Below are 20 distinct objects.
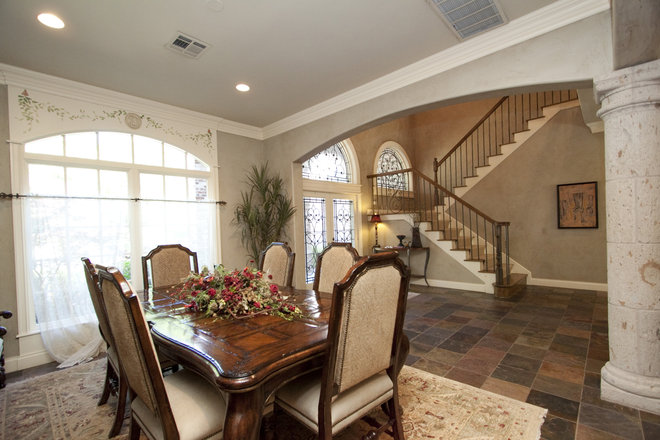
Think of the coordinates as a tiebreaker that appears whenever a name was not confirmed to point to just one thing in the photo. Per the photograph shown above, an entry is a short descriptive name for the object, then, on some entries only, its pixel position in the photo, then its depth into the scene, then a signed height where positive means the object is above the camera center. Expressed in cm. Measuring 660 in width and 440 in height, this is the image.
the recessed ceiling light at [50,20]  208 +144
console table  537 -68
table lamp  589 -8
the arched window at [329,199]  529 +33
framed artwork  483 +6
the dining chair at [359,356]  117 -60
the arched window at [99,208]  286 +16
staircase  502 +62
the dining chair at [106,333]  162 -70
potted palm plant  430 +7
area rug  170 -125
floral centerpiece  175 -47
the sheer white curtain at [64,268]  283 -42
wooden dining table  110 -56
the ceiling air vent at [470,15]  211 +146
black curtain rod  271 +26
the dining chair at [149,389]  108 -70
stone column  178 -14
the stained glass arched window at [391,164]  673 +121
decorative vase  549 -47
